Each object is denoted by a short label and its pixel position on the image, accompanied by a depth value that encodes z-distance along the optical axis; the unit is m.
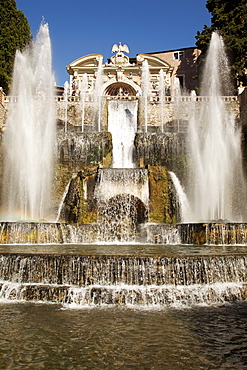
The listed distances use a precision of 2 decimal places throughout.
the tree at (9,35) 23.22
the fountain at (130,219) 5.89
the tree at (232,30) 23.28
